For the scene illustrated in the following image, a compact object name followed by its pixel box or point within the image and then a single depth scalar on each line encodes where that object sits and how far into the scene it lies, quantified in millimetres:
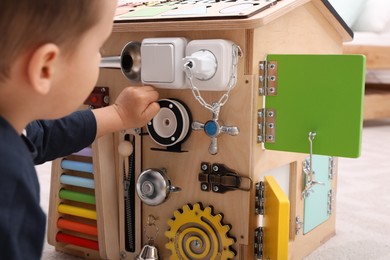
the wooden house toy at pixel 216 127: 822
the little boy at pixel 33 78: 491
